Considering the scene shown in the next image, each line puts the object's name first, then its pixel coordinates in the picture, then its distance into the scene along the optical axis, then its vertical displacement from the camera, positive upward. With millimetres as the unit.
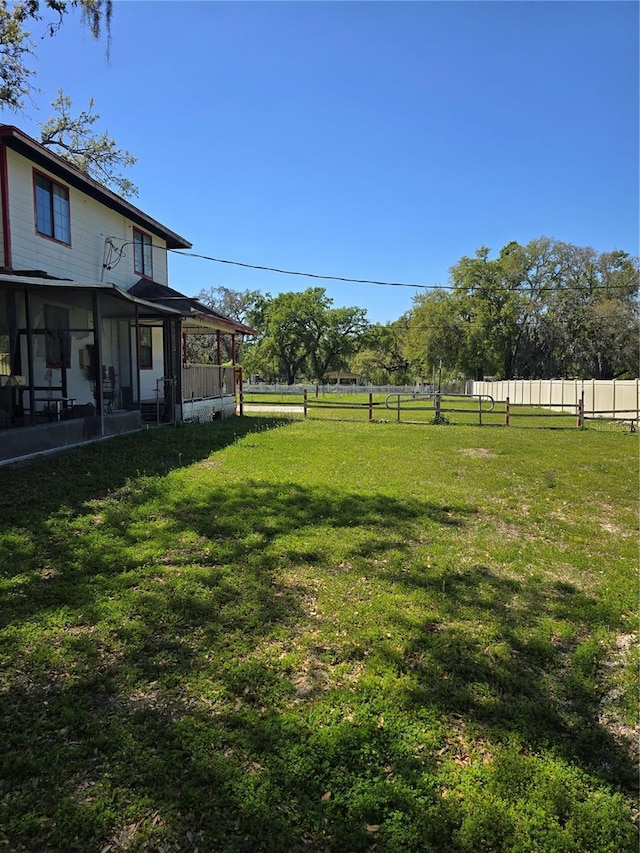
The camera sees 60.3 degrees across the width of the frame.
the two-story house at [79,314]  10008 +1498
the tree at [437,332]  54969 +4856
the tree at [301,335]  60875 +5058
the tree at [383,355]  67688 +3249
